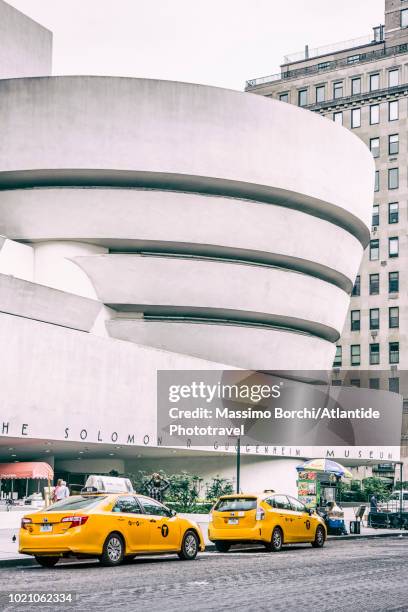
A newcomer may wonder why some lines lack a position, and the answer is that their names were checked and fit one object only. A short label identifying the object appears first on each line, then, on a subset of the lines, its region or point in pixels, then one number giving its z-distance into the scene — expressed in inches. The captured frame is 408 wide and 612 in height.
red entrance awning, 1582.2
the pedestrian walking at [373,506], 1637.6
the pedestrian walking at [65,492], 1140.4
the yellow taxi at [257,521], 919.7
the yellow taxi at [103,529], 695.1
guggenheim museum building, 1662.2
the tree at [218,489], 1818.4
